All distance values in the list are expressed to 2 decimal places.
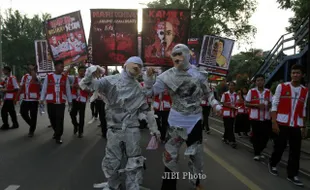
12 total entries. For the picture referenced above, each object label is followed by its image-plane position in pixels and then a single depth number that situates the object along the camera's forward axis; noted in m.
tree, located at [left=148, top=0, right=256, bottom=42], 16.27
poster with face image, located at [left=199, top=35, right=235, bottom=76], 6.09
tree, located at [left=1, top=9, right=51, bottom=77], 27.78
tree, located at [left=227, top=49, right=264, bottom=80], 27.50
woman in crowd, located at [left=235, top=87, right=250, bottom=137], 6.02
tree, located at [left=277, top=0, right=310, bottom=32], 6.94
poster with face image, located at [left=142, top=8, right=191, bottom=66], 5.15
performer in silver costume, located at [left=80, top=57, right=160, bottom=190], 2.63
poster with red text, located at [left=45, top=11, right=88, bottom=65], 5.94
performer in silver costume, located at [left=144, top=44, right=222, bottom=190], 2.79
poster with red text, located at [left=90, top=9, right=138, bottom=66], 5.40
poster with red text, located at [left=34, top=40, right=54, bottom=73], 7.20
